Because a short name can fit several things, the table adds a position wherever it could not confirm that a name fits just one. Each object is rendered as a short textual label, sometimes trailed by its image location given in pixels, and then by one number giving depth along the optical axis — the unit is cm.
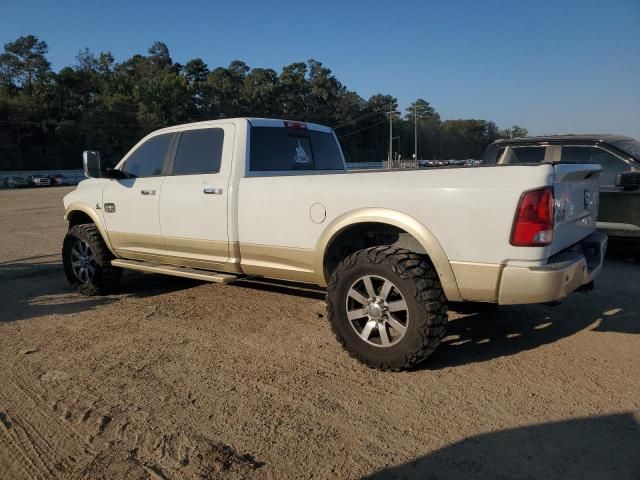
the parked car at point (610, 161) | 705
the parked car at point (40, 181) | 4934
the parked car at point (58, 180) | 5062
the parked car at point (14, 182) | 4823
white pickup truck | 329
